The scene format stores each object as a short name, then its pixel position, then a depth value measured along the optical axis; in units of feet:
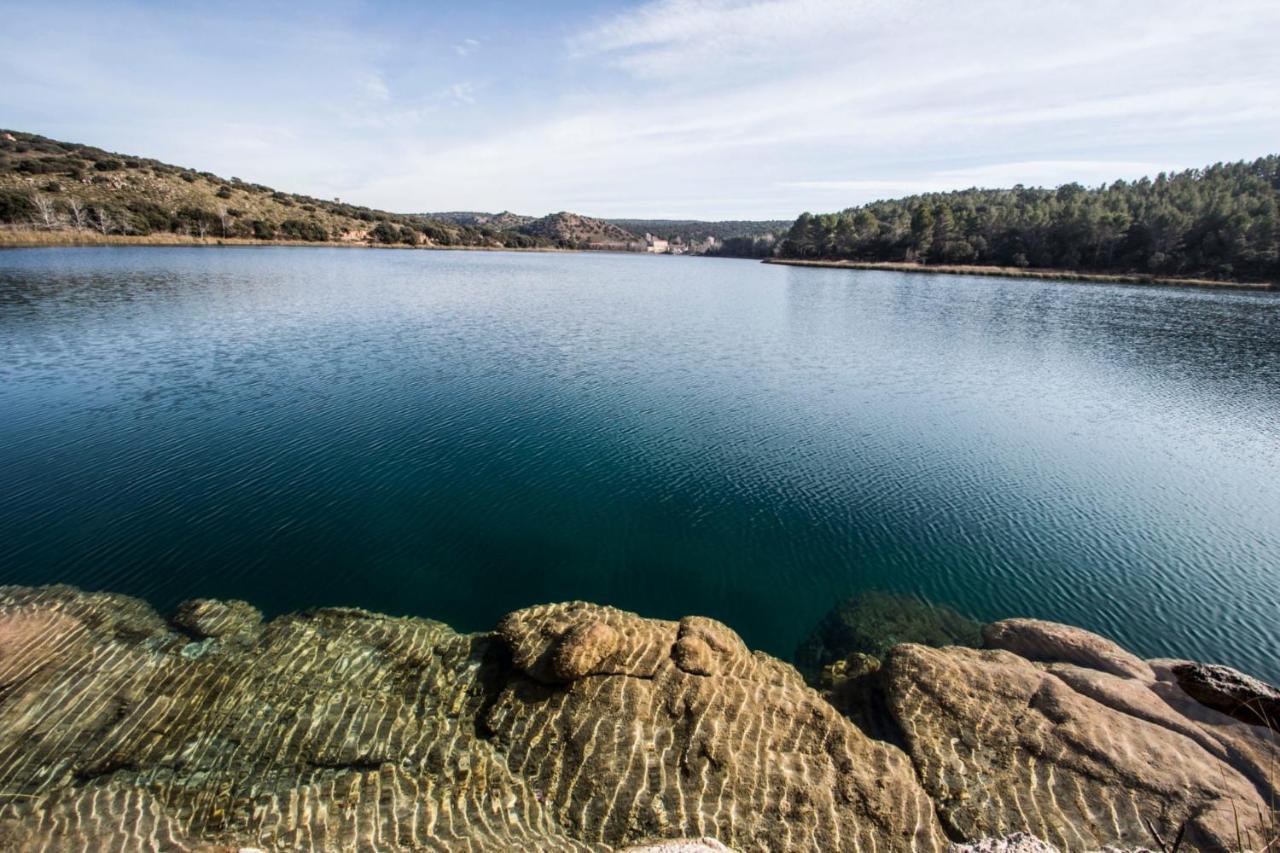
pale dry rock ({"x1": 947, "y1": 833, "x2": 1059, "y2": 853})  23.06
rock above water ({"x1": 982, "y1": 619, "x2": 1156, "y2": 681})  34.42
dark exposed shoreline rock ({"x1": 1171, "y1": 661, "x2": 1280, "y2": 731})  28.02
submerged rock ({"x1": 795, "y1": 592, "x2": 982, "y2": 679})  40.60
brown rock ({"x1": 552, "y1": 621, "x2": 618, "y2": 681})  31.24
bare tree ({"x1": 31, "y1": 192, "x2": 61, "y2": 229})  287.28
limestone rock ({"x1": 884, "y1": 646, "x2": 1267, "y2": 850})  23.88
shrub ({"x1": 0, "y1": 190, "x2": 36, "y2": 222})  274.98
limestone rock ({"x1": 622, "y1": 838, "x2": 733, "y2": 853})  21.86
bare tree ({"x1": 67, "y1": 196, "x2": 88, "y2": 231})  301.43
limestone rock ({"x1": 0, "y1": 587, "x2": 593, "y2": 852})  23.89
